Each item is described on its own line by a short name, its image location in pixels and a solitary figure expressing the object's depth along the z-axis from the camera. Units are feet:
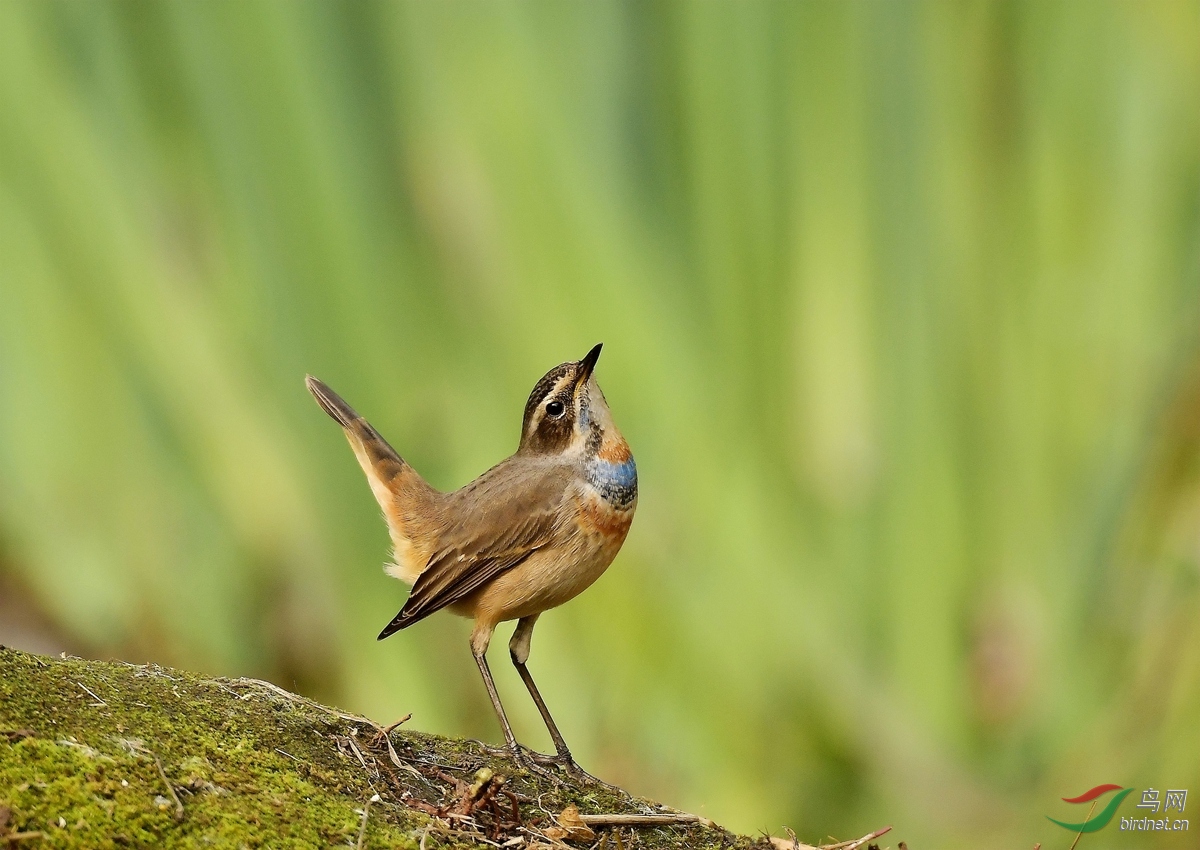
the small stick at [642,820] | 17.97
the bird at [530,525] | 25.66
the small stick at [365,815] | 14.62
